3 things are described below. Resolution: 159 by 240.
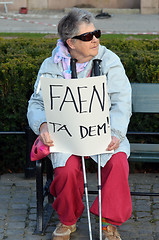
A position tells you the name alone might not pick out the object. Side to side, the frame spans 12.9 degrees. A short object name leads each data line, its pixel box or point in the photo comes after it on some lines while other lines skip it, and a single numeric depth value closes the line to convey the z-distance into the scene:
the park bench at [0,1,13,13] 29.11
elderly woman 5.21
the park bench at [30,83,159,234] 6.16
